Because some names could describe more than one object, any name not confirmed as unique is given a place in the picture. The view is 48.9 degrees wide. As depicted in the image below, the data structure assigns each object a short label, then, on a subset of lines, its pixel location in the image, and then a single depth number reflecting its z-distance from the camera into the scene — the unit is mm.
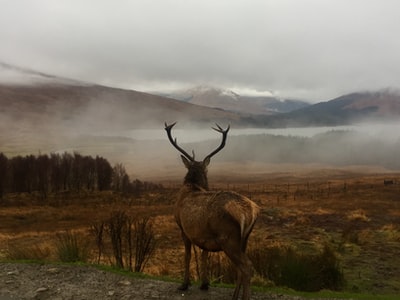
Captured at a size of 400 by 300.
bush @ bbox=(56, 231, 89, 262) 11742
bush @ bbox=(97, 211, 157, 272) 11625
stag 7305
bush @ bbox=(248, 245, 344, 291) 11391
